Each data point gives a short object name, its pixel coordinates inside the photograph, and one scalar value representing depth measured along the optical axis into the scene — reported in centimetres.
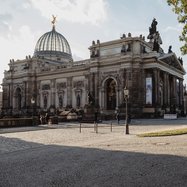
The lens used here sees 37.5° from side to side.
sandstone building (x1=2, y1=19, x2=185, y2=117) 5628
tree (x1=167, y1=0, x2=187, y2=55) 1929
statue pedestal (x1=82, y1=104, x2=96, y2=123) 3799
